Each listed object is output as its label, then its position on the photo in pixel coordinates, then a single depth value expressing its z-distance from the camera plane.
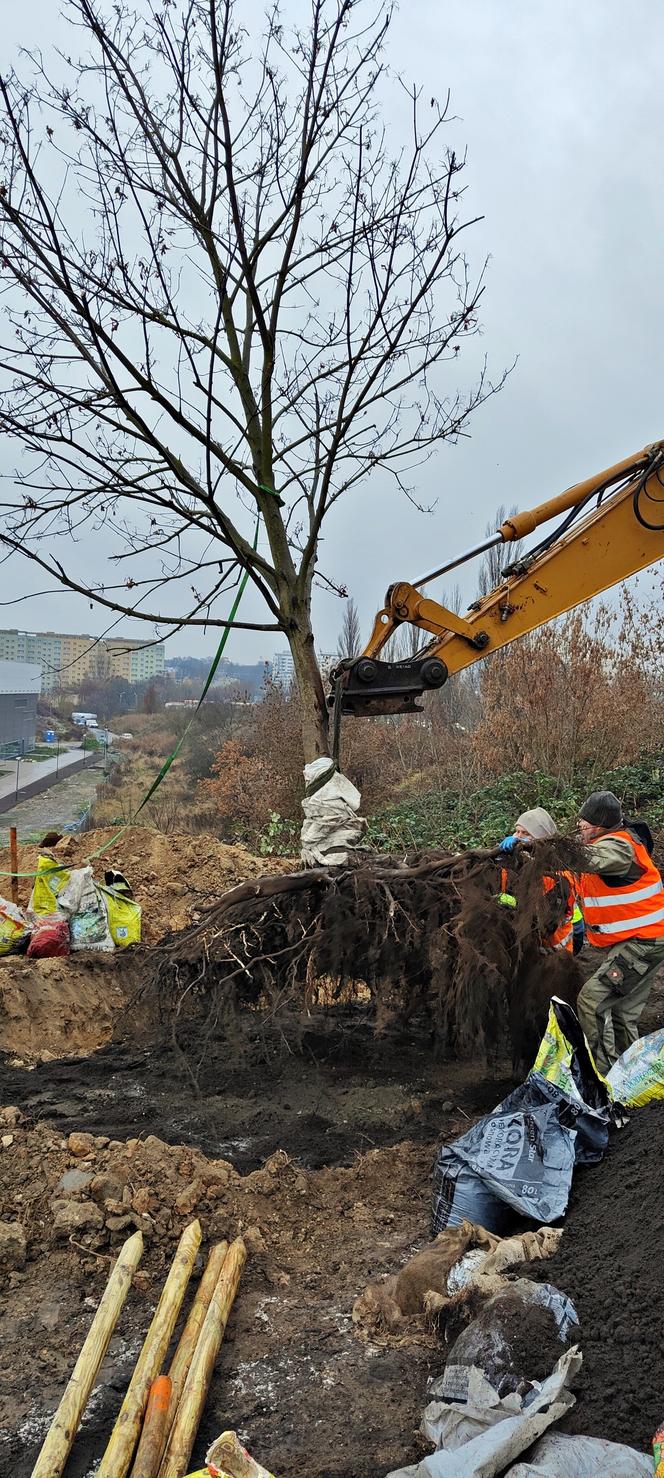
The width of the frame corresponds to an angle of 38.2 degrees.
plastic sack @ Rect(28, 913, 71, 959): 7.29
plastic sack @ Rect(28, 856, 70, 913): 7.44
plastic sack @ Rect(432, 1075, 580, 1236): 3.84
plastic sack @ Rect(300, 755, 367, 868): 5.52
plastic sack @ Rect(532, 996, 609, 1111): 4.31
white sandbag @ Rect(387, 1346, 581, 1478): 2.33
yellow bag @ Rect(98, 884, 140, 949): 7.44
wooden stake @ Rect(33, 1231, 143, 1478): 2.63
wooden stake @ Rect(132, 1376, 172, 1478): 2.59
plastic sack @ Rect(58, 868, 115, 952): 7.33
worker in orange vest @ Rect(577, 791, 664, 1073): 5.27
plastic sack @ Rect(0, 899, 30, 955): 7.38
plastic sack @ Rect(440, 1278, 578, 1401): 2.73
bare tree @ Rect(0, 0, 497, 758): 5.17
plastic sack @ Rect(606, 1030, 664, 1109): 4.44
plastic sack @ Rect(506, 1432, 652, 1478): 2.26
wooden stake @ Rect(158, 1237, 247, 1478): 2.64
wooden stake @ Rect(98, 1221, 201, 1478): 2.60
